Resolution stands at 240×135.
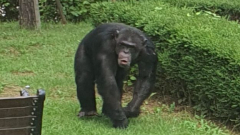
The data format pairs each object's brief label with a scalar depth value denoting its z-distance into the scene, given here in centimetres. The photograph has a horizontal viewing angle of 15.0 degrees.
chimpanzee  1010
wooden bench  594
